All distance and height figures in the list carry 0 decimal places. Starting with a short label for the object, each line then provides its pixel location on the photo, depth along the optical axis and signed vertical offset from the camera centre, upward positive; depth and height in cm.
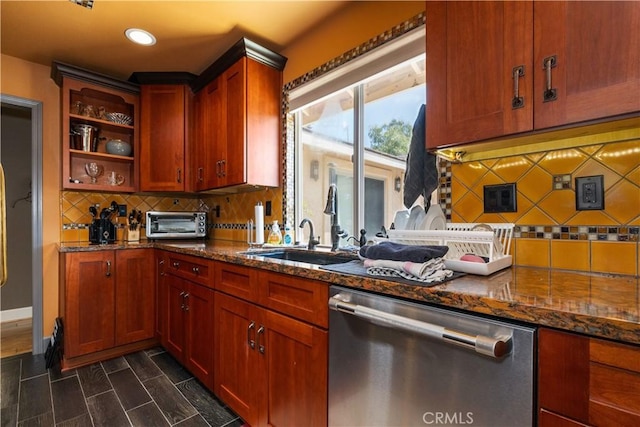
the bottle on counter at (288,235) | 221 -17
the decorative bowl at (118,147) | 271 +60
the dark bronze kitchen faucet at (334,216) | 179 -2
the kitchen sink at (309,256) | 167 -27
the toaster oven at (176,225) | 266 -11
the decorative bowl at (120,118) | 270 +86
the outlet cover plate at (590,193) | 105 +7
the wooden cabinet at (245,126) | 219 +67
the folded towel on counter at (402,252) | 93 -13
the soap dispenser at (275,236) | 216 -17
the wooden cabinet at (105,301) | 216 -68
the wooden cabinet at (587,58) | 78 +42
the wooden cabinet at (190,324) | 177 -73
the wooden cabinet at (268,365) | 114 -68
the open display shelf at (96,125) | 243 +79
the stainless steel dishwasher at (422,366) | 68 -42
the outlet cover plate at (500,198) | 124 +6
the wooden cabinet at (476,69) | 95 +49
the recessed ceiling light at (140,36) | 207 +126
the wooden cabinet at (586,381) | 56 -34
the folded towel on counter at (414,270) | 89 -18
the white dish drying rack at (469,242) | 105 -12
